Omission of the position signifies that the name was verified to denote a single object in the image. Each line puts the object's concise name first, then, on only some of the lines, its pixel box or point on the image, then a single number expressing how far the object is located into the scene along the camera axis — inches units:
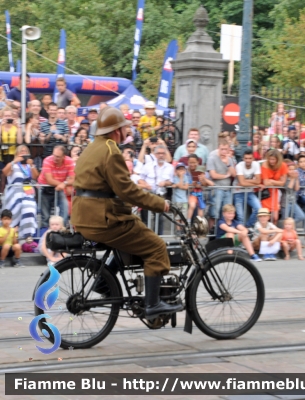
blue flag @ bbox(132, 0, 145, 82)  1047.6
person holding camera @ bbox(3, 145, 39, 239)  494.6
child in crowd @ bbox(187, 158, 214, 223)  537.3
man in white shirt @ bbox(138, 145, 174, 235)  528.4
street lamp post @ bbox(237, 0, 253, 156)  621.0
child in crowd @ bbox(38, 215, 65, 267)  478.0
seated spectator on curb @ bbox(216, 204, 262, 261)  526.3
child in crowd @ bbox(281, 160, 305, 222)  574.9
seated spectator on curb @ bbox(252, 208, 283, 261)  536.1
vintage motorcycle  273.7
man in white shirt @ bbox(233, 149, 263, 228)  552.7
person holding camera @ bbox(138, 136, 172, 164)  568.5
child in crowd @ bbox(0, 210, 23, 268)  472.1
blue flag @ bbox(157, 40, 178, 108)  882.8
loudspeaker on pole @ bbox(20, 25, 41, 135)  605.1
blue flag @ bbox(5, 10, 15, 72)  1249.3
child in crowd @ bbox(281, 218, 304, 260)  541.6
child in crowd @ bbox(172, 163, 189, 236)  535.8
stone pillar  651.5
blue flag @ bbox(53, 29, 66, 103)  965.8
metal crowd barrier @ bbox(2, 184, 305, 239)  505.8
